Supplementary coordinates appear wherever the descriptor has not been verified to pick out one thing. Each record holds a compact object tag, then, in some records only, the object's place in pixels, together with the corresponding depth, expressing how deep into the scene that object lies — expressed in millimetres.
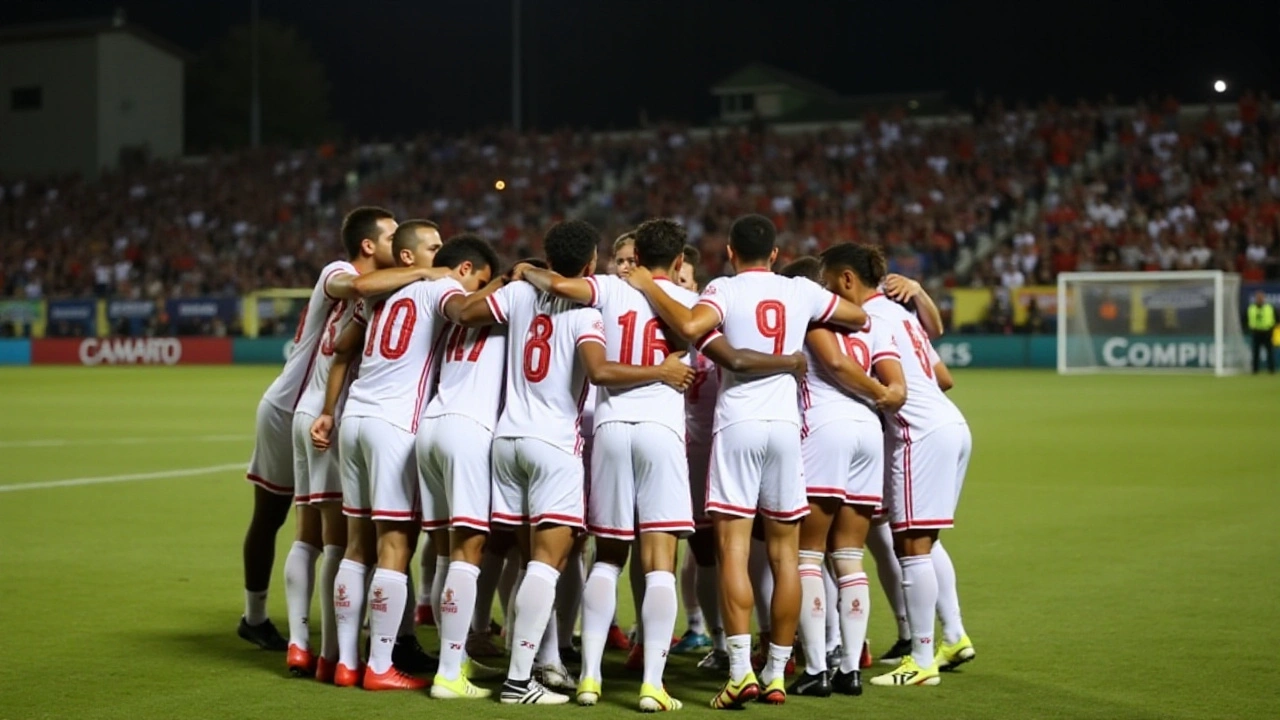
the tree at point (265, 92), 166875
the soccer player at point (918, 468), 13750
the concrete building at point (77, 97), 115500
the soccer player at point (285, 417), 14820
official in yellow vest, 65625
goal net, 67812
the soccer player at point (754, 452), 12773
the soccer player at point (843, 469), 13297
